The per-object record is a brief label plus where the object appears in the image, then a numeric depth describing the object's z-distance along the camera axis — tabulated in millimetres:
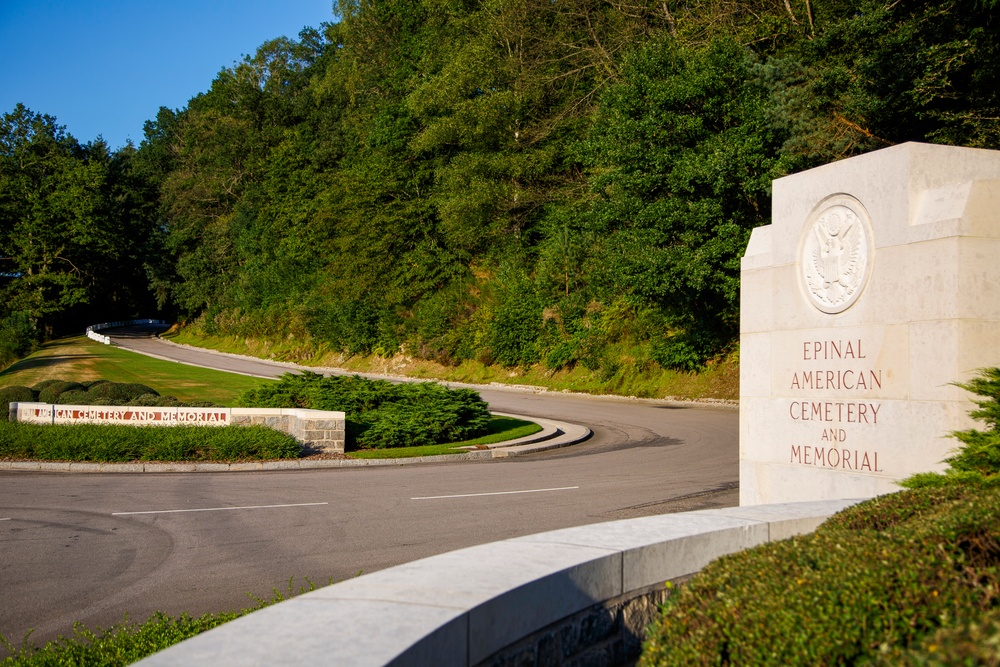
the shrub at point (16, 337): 48656
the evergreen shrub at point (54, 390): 23219
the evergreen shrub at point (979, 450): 6254
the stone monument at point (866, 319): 7797
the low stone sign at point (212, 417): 18812
